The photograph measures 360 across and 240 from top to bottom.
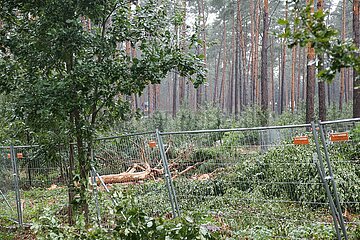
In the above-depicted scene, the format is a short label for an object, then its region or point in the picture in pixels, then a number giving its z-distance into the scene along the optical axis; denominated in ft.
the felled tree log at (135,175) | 18.60
